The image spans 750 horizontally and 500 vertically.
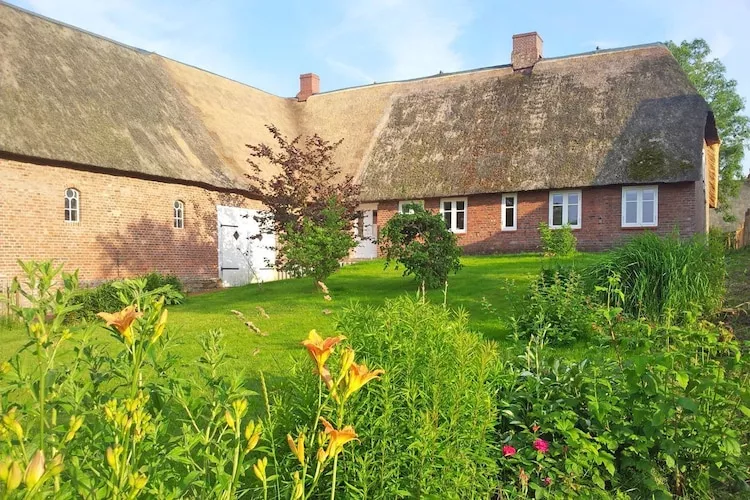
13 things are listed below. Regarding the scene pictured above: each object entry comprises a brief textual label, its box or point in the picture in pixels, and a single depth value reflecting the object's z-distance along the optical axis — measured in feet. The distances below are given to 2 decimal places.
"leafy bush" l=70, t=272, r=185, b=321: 38.78
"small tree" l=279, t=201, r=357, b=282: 39.93
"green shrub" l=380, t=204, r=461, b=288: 36.40
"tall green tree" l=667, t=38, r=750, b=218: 116.26
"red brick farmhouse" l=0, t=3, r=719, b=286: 52.85
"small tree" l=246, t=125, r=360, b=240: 52.49
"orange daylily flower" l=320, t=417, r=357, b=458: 5.00
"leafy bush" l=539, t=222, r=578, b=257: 52.44
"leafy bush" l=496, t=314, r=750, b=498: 11.42
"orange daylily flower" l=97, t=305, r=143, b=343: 5.03
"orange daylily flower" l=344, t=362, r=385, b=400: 5.21
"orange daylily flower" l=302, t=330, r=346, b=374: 5.35
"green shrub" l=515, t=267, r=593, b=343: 22.54
